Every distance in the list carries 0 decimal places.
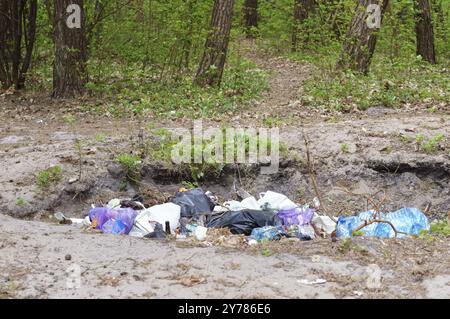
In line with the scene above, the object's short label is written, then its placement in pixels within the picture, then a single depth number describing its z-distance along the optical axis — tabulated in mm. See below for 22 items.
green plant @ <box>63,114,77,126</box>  17519
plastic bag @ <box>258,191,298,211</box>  12146
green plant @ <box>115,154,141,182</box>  13227
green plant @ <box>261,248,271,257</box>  8984
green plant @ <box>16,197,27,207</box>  11766
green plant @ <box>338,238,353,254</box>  8979
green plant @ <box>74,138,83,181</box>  12847
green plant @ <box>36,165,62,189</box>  12367
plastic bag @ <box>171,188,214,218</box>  11961
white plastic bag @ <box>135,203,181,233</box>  11062
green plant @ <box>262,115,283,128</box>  16378
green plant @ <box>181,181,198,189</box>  13255
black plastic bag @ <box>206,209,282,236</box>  11195
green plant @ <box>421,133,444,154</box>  13672
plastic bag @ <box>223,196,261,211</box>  12141
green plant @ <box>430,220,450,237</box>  9950
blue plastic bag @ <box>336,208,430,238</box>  10922
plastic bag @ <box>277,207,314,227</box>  11383
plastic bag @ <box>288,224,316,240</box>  10719
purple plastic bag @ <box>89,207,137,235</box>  10969
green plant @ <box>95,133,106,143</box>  14554
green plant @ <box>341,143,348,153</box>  13969
